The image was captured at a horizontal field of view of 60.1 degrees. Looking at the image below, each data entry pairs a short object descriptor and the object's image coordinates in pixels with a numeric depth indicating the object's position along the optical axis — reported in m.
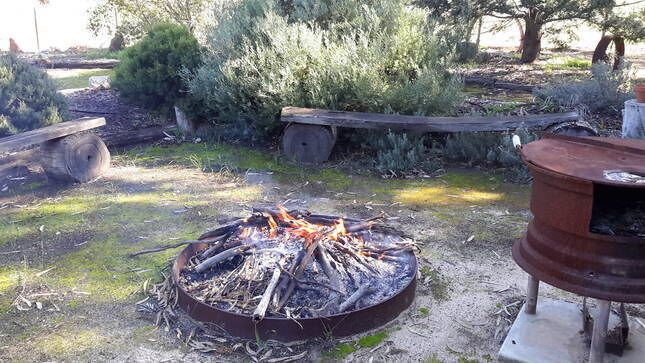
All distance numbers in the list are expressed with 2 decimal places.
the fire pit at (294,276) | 3.09
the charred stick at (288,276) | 3.21
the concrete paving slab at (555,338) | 2.79
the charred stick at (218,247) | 3.75
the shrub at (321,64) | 6.82
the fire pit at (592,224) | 2.31
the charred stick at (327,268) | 3.36
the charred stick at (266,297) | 3.00
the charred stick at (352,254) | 3.62
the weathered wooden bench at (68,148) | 5.51
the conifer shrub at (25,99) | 6.40
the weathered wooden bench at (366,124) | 6.06
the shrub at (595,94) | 7.60
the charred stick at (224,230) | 3.95
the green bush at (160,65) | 8.15
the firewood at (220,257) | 3.58
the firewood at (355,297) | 3.20
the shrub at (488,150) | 5.97
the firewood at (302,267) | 3.22
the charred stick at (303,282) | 3.33
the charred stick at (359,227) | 4.00
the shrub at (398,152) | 6.17
